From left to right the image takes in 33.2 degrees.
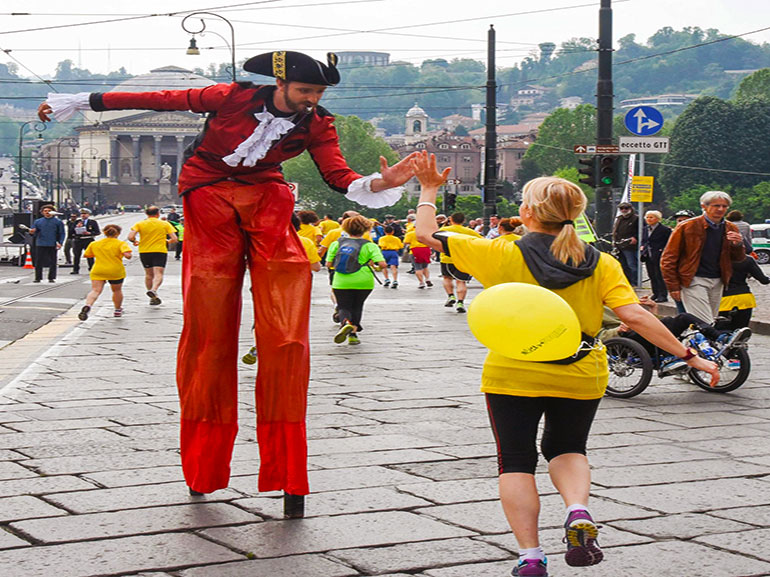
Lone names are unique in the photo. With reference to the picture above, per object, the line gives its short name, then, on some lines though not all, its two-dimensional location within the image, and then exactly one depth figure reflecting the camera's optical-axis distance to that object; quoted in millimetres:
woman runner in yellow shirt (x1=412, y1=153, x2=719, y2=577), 3918
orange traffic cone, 31250
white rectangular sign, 17484
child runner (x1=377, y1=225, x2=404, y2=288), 23219
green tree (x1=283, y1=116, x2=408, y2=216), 110188
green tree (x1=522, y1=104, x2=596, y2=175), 117188
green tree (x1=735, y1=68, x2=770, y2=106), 95500
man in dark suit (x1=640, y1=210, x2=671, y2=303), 17719
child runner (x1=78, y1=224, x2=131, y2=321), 15469
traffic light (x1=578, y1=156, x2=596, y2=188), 18203
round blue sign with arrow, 18453
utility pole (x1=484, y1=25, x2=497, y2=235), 30766
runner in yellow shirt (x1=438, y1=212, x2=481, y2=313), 16688
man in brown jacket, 9531
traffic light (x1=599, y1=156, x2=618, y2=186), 18172
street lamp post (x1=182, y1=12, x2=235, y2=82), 23762
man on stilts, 4762
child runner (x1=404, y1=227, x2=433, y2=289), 22625
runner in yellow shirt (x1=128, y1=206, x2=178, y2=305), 17734
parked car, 42750
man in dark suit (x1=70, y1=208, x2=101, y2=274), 28000
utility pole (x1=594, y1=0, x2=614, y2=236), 18578
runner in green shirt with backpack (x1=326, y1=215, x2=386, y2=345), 12484
